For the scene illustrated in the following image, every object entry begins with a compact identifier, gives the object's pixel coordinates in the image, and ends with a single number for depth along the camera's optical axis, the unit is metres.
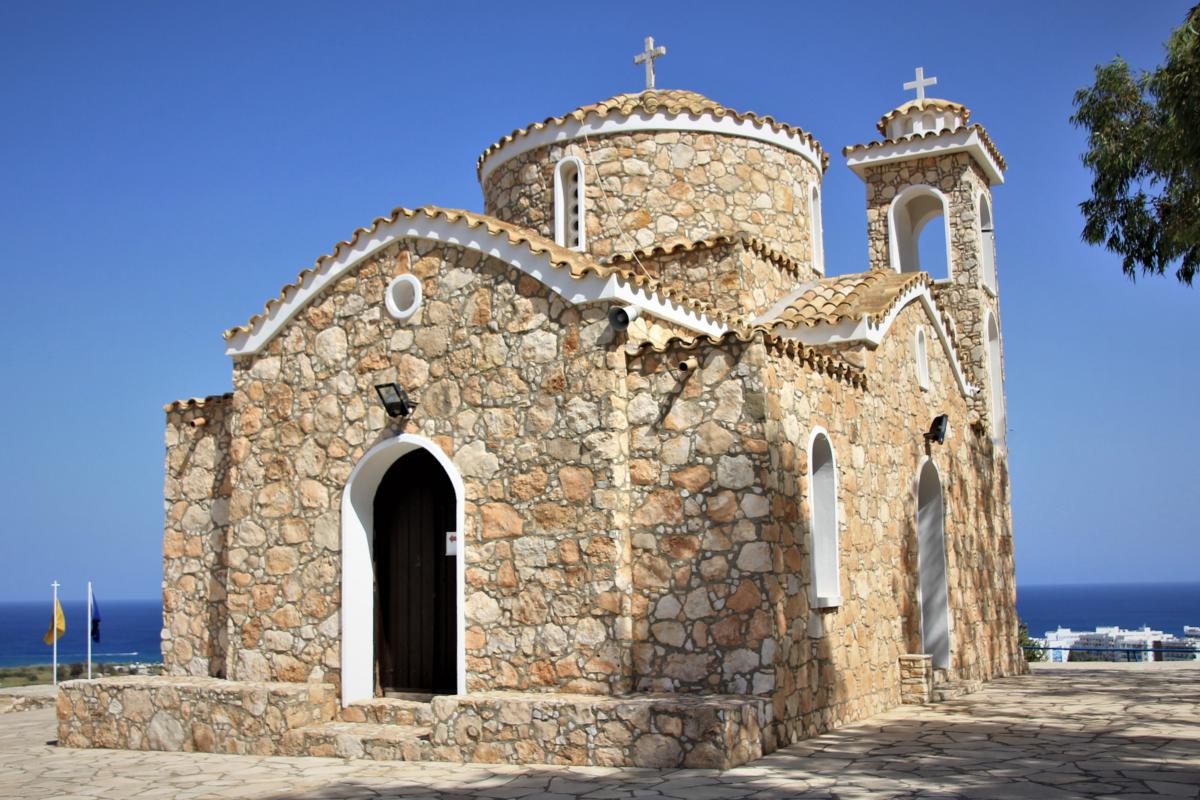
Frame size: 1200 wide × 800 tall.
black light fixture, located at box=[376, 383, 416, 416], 12.27
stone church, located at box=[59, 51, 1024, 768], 10.66
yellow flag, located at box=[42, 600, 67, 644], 20.83
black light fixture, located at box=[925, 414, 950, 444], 15.19
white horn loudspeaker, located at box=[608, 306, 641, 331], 11.13
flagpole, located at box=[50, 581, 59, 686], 20.52
